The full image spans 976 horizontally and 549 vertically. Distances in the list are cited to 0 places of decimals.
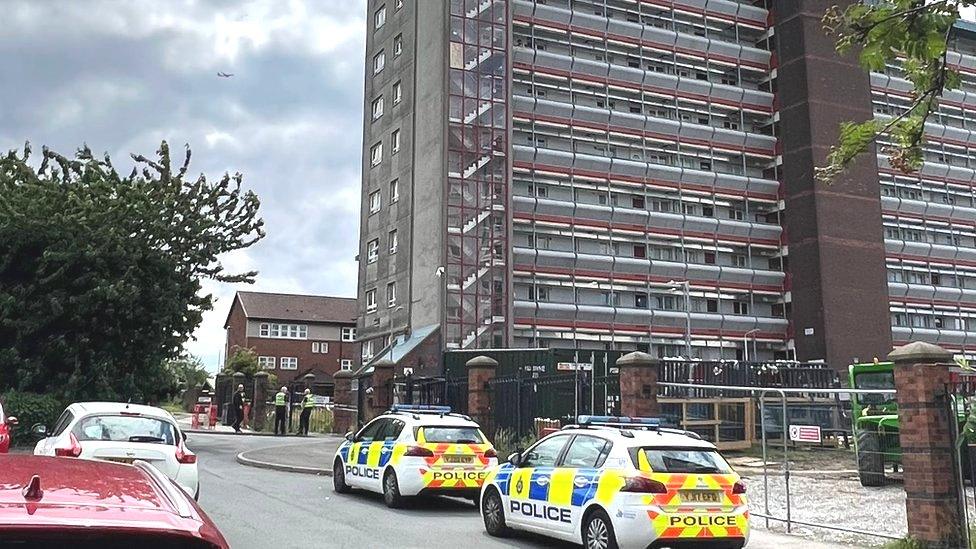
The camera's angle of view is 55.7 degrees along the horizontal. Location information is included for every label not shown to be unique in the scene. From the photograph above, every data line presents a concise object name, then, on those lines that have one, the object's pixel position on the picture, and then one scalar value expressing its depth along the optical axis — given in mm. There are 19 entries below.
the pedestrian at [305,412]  33250
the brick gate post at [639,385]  17016
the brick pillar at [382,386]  27953
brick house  74312
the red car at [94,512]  2646
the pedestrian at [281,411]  33750
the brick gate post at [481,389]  22531
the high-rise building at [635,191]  45812
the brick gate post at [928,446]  10312
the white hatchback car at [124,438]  11570
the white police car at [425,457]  13859
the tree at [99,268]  24984
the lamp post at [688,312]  41006
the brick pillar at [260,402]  37688
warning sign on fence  12751
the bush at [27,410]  24297
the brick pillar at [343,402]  32656
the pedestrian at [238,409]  34784
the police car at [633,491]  9500
